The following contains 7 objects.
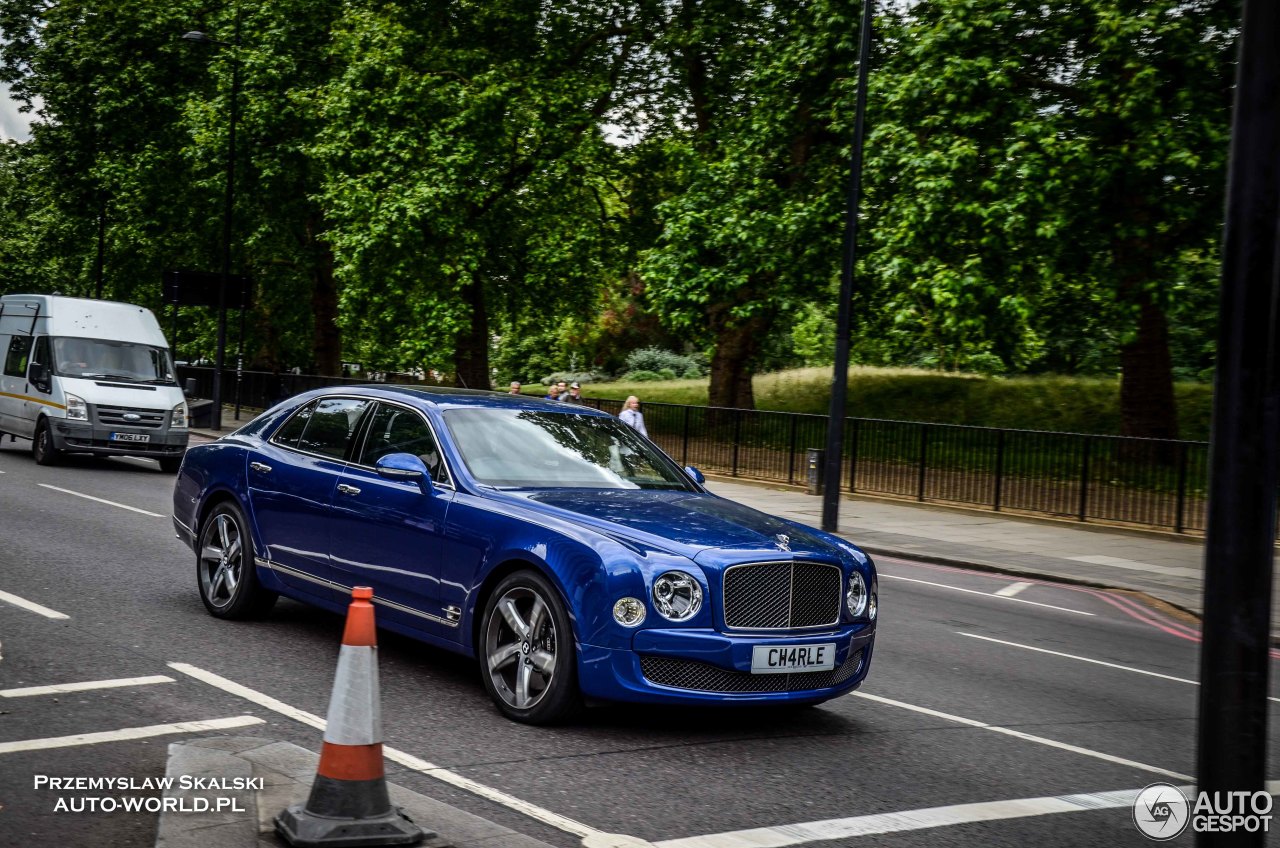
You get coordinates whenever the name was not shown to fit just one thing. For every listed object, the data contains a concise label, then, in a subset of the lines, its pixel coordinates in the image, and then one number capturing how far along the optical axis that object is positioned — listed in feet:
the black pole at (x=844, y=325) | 56.59
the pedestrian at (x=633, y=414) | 72.13
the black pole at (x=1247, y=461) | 12.16
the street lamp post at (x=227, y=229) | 104.88
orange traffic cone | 13.38
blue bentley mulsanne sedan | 18.80
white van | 65.46
